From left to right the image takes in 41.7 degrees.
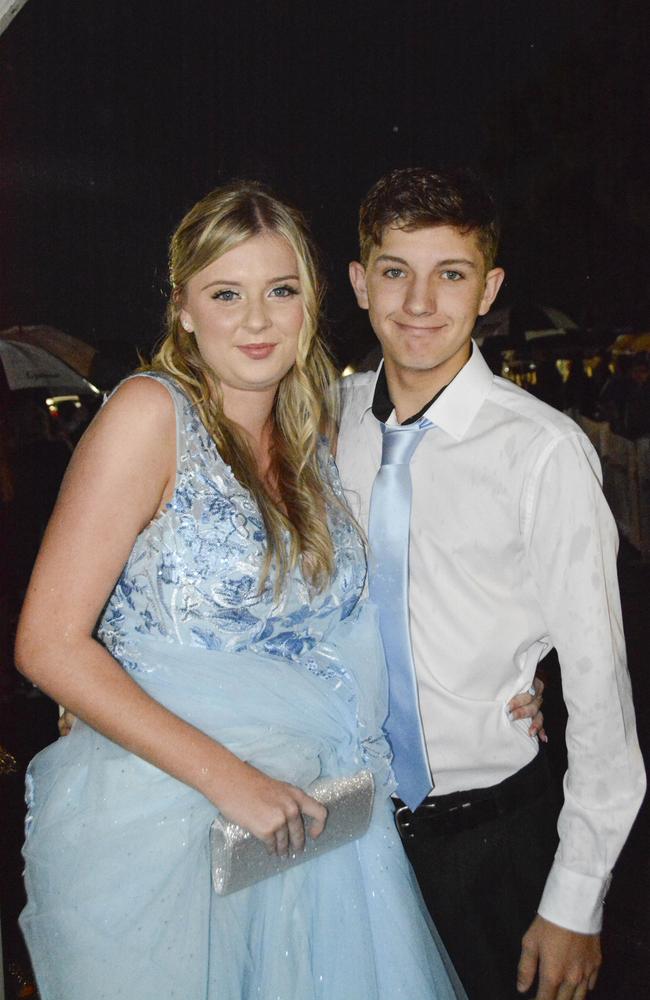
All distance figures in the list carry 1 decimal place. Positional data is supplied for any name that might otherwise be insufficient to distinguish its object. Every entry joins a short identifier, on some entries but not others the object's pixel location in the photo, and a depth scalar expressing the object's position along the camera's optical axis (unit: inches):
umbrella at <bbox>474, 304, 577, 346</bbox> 398.3
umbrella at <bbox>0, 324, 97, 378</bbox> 221.3
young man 59.6
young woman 53.2
